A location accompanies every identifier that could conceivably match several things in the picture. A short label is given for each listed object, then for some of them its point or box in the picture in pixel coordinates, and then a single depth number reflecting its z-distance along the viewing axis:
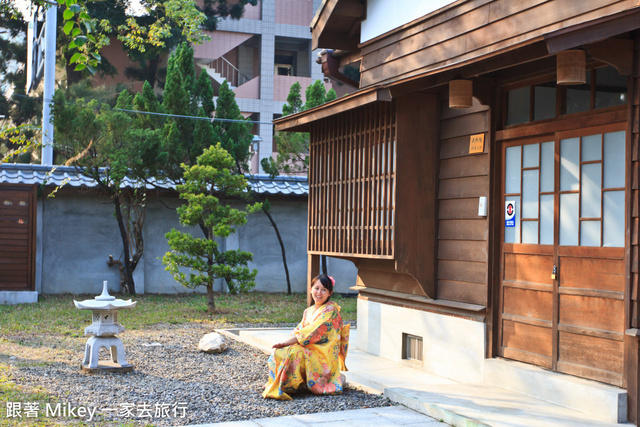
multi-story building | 25.06
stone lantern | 7.34
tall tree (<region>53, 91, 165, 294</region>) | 13.91
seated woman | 6.33
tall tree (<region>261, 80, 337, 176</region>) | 15.68
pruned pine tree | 12.25
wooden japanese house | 5.18
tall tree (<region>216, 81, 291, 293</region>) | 15.90
